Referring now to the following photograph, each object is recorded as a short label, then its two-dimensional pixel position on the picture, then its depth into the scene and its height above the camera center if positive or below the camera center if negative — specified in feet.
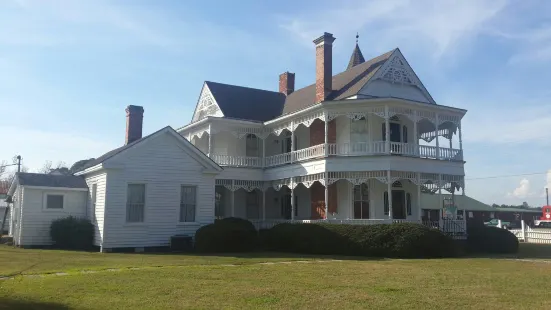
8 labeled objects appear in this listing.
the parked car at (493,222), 180.14 +1.47
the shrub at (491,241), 78.59 -2.23
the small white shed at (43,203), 75.66 +2.70
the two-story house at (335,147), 83.41 +14.36
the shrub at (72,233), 74.54 -1.77
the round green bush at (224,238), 72.95 -2.13
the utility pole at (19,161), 210.49 +24.39
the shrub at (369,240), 67.51 -2.17
